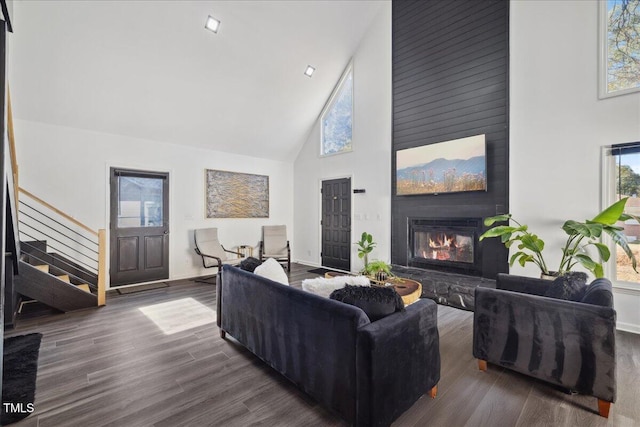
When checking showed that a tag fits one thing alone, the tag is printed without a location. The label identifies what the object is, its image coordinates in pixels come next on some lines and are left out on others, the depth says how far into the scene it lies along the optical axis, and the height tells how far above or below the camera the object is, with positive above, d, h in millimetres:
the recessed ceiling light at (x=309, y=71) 5684 +2840
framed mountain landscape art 4391 +754
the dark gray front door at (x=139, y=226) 4965 -255
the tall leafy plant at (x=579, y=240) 2875 -324
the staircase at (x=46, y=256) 3150 -625
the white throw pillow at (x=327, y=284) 2105 -543
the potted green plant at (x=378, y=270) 3700 -751
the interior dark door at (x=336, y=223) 6277 -253
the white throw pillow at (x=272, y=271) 2428 -516
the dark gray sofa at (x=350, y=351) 1593 -883
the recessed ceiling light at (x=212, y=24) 4139 +2767
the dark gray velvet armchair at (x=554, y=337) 1880 -916
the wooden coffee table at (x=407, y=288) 3144 -894
